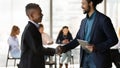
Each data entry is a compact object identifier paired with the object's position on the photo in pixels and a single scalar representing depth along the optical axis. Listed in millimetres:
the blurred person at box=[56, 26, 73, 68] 9629
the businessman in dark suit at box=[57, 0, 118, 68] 3359
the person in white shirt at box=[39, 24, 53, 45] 7959
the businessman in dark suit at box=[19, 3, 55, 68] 3381
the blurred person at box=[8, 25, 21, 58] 8328
